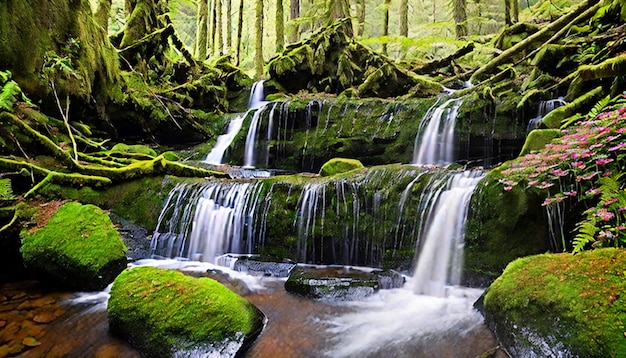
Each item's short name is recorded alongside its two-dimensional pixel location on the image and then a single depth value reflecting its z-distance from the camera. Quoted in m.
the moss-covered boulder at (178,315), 3.37
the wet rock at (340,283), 4.75
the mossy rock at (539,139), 5.32
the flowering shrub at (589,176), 3.53
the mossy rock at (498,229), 4.74
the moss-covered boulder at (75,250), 4.83
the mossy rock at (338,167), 7.75
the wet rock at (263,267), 5.65
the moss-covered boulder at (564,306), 2.71
